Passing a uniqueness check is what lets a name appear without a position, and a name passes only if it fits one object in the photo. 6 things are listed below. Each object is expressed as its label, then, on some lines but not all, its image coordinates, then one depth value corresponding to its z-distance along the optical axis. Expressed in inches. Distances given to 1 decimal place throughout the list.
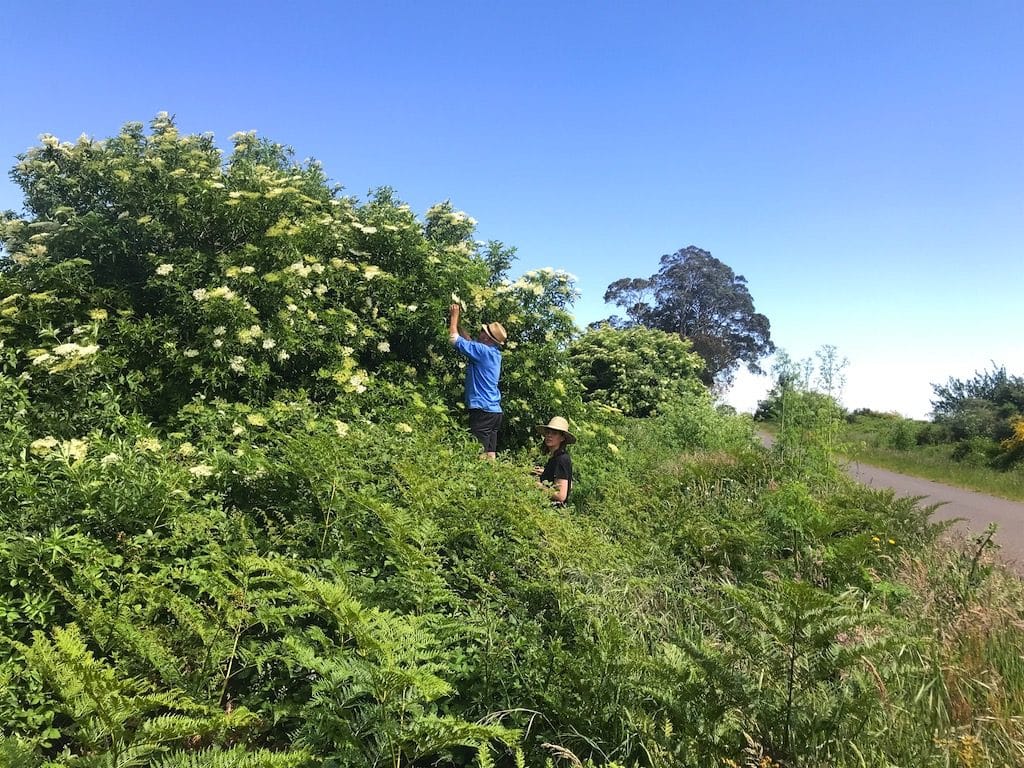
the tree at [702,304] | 1769.2
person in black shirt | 208.7
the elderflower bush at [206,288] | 193.5
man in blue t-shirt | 238.2
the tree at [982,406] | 690.8
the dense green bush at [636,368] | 622.2
